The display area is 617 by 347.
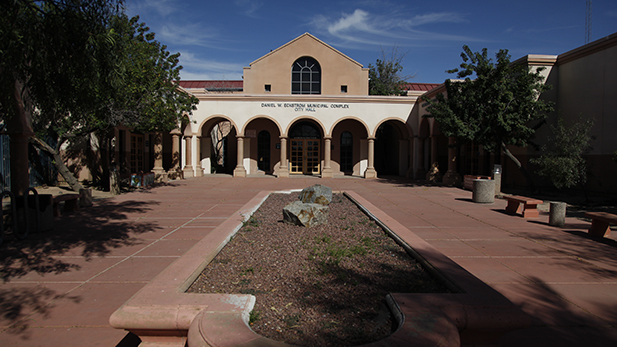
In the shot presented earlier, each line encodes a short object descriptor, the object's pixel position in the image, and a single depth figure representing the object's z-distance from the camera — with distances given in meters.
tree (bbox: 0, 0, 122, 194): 4.80
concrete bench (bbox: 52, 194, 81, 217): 8.33
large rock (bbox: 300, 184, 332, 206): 8.46
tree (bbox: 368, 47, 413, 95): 35.00
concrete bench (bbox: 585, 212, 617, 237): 6.71
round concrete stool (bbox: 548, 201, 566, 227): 7.76
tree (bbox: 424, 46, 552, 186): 13.47
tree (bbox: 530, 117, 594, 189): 10.92
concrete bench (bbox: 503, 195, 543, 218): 8.90
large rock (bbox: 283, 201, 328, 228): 6.71
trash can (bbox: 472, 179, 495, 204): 11.17
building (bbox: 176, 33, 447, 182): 21.62
